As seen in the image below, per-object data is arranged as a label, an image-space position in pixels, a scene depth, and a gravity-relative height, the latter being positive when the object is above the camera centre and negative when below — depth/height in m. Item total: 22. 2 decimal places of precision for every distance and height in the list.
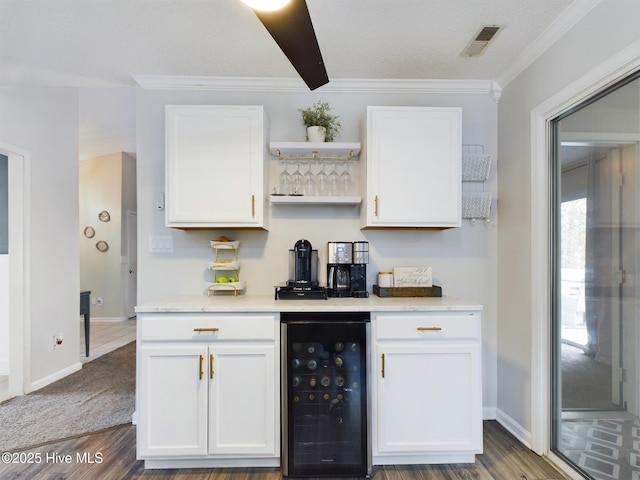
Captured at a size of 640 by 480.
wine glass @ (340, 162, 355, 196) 2.54 +0.40
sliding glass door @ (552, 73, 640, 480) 1.57 -0.23
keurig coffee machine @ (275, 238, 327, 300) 2.19 -0.26
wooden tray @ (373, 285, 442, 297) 2.35 -0.36
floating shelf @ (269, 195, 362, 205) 2.33 +0.26
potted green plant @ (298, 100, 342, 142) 2.40 +0.81
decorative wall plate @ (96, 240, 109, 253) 6.19 -0.14
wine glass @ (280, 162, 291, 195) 2.48 +0.40
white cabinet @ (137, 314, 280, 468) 1.91 -0.83
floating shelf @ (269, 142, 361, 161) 2.35 +0.61
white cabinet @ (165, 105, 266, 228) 2.22 +0.48
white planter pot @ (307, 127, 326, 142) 2.39 +0.72
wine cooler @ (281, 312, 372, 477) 1.91 -0.87
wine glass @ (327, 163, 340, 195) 2.49 +0.40
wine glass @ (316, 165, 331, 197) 2.48 +0.39
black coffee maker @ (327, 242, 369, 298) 2.31 -0.20
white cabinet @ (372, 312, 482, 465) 1.95 -0.82
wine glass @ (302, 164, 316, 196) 2.50 +0.40
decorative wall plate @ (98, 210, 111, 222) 6.20 +0.39
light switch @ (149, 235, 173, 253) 2.54 -0.04
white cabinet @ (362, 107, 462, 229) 2.23 +0.49
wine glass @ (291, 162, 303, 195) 2.50 +0.41
